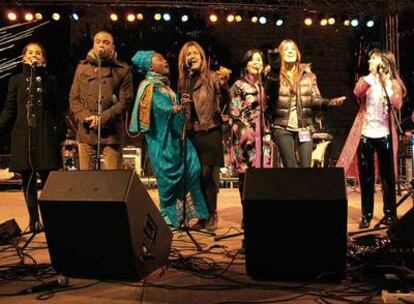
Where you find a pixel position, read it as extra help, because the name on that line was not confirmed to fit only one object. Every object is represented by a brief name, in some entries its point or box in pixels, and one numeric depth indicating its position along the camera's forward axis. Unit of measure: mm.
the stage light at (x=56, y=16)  9273
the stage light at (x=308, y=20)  9242
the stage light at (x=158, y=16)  9412
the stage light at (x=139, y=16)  9391
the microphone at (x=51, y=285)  2901
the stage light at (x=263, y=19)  9320
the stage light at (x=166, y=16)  9429
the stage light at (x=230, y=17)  9344
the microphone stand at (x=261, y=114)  4016
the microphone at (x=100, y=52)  4508
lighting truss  8930
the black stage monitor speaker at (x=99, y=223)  2848
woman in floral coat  4883
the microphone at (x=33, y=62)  4719
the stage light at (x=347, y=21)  9180
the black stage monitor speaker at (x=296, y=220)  2848
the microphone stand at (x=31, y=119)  4664
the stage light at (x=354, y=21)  9141
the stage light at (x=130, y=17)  9281
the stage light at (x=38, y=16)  9193
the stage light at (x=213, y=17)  9242
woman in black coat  4691
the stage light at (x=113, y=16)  9289
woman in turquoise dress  4941
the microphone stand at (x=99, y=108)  4105
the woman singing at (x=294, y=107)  4523
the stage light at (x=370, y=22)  9086
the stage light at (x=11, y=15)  9117
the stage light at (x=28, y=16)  9195
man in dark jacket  4516
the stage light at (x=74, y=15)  9281
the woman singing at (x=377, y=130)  4934
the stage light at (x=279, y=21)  9359
